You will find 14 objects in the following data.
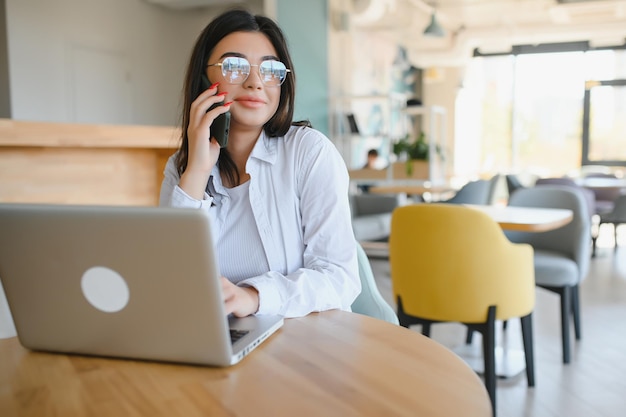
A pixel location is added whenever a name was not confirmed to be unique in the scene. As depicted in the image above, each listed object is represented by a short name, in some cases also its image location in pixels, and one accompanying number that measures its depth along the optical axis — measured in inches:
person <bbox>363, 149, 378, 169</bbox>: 320.8
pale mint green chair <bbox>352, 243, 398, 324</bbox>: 65.4
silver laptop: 36.3
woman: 57.4
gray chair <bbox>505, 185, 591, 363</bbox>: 137.5
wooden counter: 117.3
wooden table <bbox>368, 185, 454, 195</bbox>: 253.1
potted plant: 273.1
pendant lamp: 300.2
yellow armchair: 111.3
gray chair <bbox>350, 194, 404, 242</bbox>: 257.4
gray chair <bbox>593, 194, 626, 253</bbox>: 284.8
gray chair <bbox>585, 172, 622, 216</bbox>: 326.6
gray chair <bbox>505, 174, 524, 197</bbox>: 295.0
